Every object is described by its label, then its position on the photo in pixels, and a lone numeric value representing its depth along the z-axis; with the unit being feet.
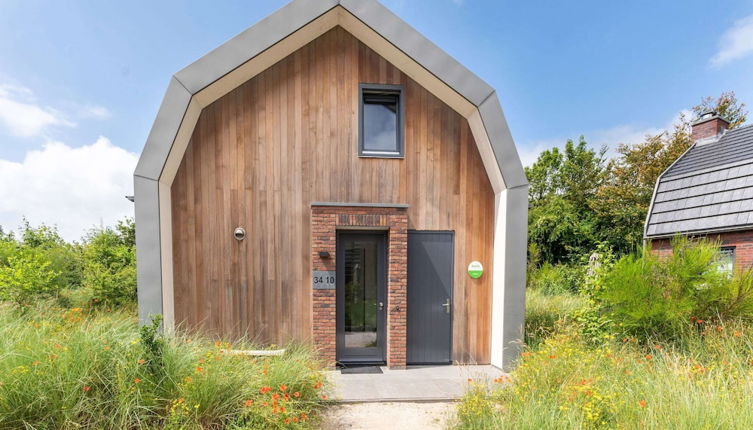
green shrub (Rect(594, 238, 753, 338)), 15.37
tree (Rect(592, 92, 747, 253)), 49.75
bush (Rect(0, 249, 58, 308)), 22.52
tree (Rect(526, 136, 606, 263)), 50.93
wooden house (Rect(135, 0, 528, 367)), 17.67
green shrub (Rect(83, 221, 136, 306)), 23.85
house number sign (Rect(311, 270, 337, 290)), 18.21
